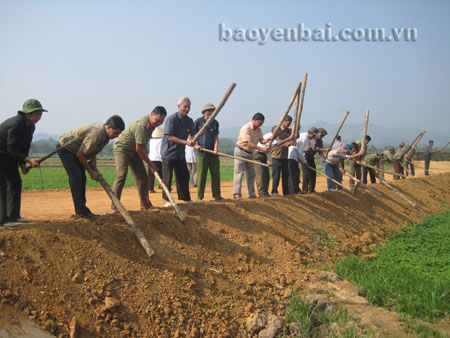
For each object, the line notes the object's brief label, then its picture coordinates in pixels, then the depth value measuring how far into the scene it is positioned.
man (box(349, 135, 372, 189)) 11.38
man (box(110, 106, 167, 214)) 5.63
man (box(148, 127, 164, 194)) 10.62
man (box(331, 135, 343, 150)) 9.96
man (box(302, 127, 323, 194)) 9.46
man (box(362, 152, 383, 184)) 14.20
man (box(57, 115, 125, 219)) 4.86
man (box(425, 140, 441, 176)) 17.78
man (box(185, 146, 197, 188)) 11.71
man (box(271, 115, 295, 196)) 8.23
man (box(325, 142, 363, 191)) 9.70
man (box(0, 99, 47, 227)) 4.60
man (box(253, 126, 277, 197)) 7.95
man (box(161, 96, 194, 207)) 6.47
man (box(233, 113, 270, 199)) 7.55
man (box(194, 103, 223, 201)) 6.93
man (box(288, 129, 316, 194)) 8.74
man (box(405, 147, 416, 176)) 17.02
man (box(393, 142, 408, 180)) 15.73
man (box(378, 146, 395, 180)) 15.76
